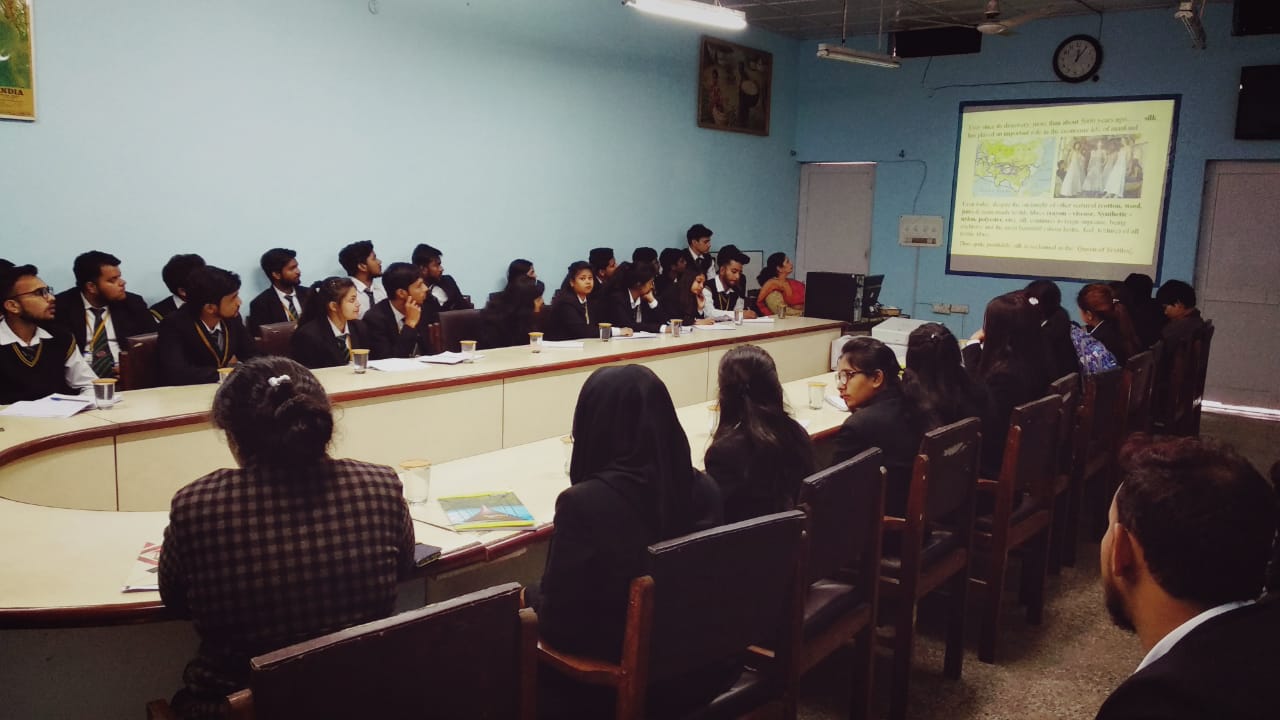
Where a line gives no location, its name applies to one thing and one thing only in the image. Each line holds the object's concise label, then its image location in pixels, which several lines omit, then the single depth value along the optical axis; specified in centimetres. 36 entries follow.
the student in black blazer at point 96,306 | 469
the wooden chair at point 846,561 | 211
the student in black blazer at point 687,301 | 690
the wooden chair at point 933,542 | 254
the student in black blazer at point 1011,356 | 366
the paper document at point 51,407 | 322
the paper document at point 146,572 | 180
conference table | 191
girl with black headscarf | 182
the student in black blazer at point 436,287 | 614
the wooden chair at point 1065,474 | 365
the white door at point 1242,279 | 762
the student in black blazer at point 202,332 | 407
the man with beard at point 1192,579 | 95
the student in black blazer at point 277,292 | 557
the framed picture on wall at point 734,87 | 877
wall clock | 814
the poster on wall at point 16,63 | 455
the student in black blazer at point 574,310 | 575
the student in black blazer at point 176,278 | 511
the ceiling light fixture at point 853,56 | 672
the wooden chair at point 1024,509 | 298
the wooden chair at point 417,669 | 122
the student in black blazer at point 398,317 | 498
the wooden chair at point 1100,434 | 382
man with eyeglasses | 369
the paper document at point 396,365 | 438
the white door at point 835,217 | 975
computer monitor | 708
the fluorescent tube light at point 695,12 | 527
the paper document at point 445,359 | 464
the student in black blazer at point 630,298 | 634
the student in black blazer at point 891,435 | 287
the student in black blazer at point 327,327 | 454
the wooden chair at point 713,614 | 165
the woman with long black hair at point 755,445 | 238
